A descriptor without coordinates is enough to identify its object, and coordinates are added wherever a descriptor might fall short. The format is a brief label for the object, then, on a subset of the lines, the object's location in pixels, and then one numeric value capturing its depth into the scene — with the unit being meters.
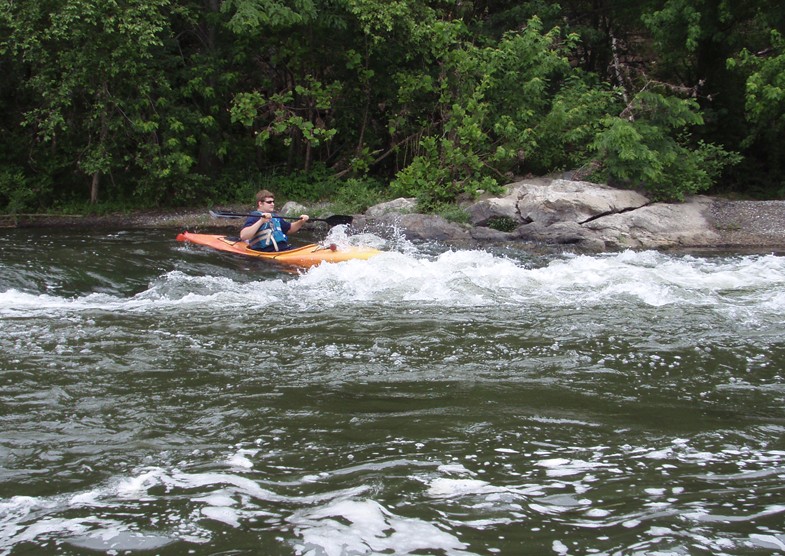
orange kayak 8.38
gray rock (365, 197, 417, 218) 12.00
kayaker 8.89
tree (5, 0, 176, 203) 11.30
